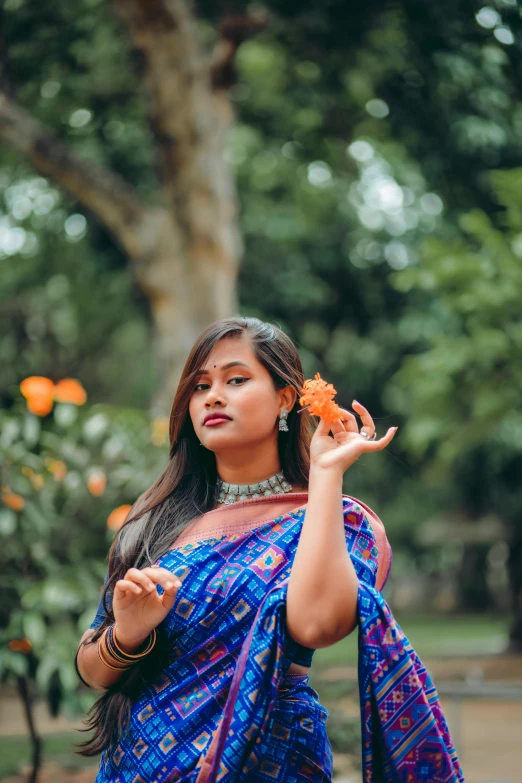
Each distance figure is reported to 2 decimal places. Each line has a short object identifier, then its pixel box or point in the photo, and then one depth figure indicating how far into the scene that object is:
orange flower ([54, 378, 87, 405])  5.62
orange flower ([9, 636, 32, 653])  4.61
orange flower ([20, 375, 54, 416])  5.28
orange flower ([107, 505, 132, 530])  4.91
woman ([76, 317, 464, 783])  1.64
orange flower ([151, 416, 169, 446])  5.71
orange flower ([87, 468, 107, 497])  5.24
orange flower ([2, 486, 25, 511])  4.67
